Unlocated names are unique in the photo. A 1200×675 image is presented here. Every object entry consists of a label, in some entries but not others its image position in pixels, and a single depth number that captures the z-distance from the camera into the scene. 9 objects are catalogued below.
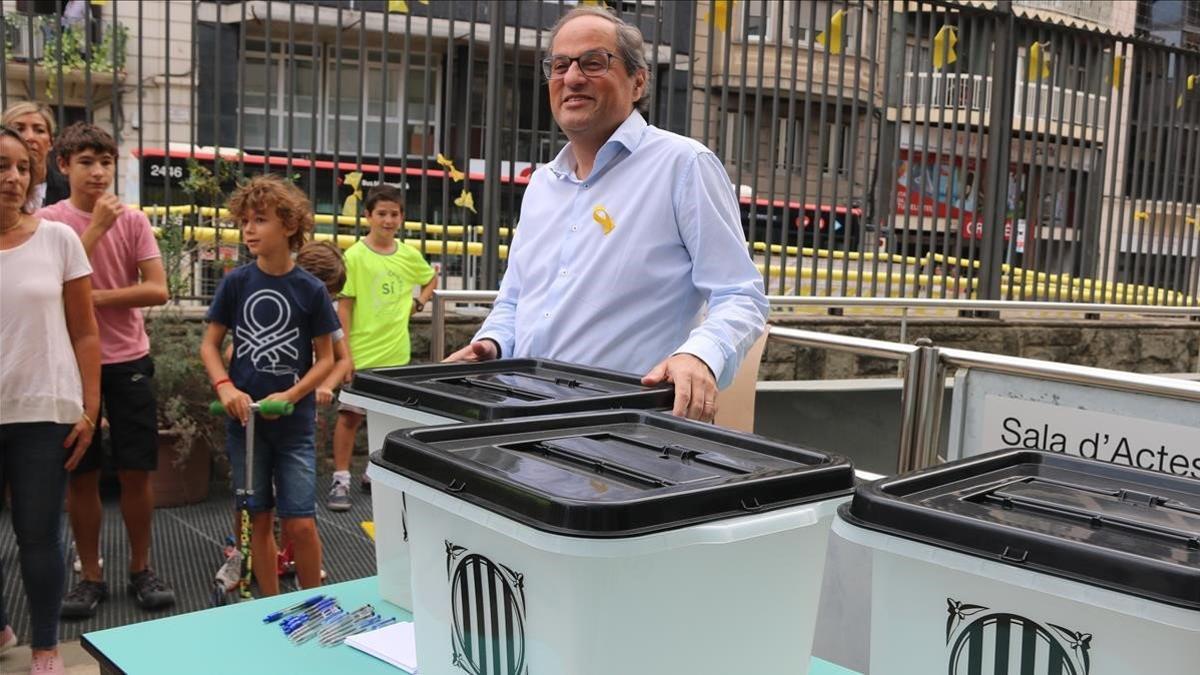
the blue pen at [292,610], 1.65
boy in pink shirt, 3.54
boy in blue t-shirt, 3.41
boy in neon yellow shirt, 5.06
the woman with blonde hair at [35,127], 3.61
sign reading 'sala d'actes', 2.54
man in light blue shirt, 2.03
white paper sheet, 1.50
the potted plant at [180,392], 4.76
